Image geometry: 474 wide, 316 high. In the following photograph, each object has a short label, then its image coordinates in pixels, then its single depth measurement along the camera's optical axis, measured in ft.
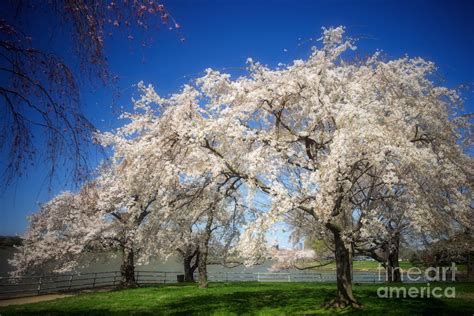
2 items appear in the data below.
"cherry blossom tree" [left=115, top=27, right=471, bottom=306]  33.37
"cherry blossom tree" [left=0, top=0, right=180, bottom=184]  12.18
